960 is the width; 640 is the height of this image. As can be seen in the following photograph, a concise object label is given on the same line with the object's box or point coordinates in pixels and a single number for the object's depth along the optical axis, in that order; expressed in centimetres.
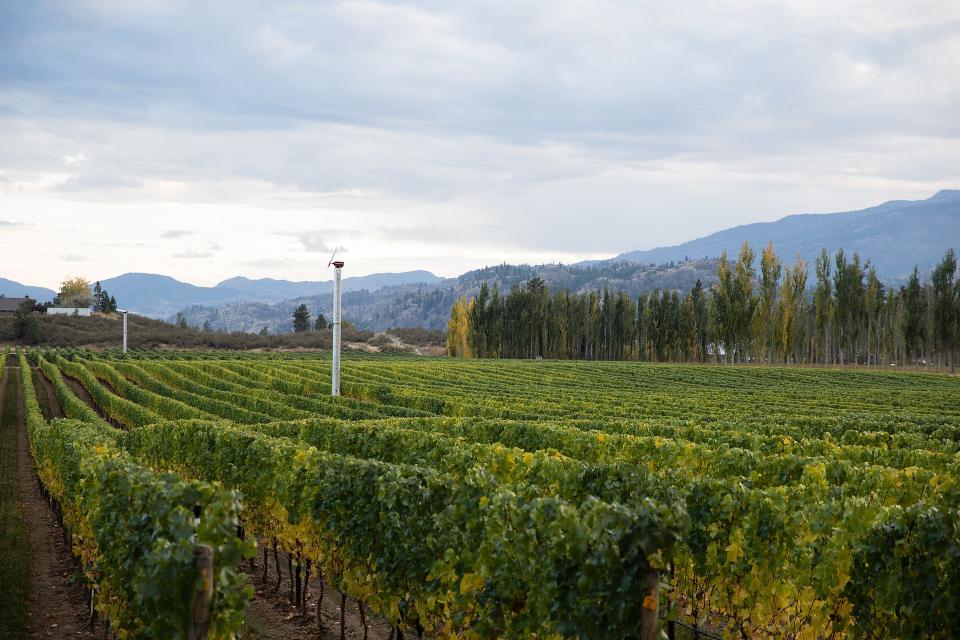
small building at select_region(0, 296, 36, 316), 17355
